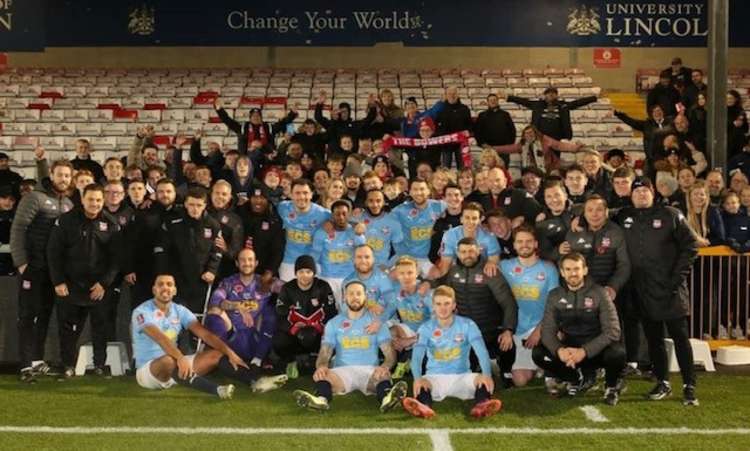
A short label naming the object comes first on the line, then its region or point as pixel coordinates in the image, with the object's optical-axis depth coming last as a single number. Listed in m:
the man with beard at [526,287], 8.39
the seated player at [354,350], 7.95
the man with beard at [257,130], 14.17
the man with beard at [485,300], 8.32
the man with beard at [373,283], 8.53
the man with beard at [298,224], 9.57
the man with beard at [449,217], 9.28
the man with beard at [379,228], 9.45
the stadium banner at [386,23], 25.80
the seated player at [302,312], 8.80
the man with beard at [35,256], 8.95
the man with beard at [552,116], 14.61
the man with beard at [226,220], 9.38
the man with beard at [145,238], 9.14
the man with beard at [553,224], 8.68
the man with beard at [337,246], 9.26
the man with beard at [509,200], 9.38
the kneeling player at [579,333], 7.72
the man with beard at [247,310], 8.91
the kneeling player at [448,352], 7.71
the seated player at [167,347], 8.16
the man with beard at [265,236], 9.48
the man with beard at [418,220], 9.59
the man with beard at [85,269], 8.75
